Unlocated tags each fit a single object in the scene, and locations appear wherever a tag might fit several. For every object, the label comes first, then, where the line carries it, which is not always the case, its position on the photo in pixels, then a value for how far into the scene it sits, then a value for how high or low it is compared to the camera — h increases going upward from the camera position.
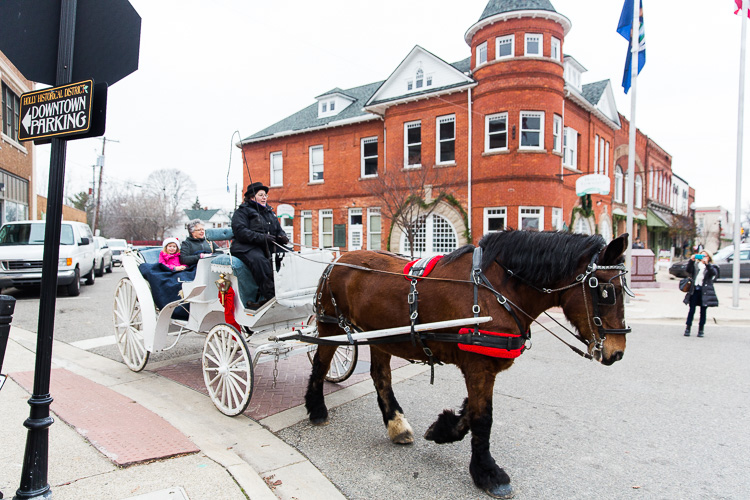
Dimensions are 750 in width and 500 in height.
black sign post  2.41 +0.85
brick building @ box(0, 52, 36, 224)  16.31 +3.32
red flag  12.74 +7.31
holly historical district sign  2.39 +0.75
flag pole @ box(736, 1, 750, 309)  12.56 +2.99
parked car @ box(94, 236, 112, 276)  18.53 -0.42
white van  11.11 -0.16
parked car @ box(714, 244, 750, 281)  21.33 +0.01
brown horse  3.06 -0.32
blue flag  12.51 +6.49
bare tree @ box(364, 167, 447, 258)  18.67 +2.74
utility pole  33.19 +6.24
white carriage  4.45 -0.79
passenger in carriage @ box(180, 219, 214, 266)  6.03 +0.07
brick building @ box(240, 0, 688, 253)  18.06 +5.39
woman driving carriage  4.72 +0.13
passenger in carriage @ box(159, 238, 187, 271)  6.06 -0.07
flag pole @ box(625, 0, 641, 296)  12.48 +5.23
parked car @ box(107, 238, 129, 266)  31.30 +0.08
